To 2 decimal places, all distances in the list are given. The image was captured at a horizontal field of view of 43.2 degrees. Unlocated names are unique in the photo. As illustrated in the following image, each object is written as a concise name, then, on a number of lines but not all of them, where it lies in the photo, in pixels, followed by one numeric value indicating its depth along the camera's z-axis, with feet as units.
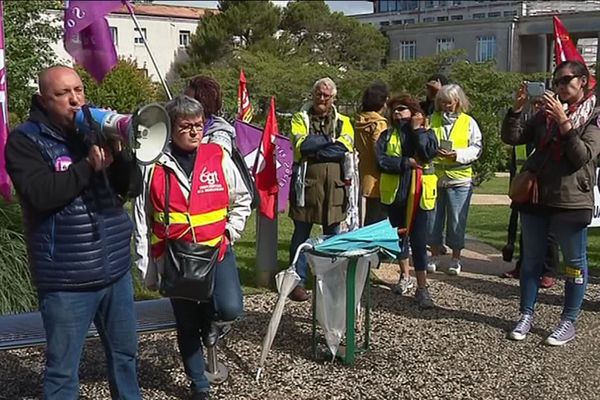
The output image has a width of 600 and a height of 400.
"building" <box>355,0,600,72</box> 211.00
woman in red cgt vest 12.80
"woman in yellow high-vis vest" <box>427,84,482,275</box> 22.61
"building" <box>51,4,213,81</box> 204.54
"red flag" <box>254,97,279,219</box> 18.16
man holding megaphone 10.41
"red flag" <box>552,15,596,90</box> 22.02
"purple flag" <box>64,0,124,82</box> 16.01
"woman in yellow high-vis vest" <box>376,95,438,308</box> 20.31
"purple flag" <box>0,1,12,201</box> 17.92
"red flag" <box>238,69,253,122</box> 23.34
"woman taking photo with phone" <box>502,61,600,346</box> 16.16
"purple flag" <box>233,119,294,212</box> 19.72
